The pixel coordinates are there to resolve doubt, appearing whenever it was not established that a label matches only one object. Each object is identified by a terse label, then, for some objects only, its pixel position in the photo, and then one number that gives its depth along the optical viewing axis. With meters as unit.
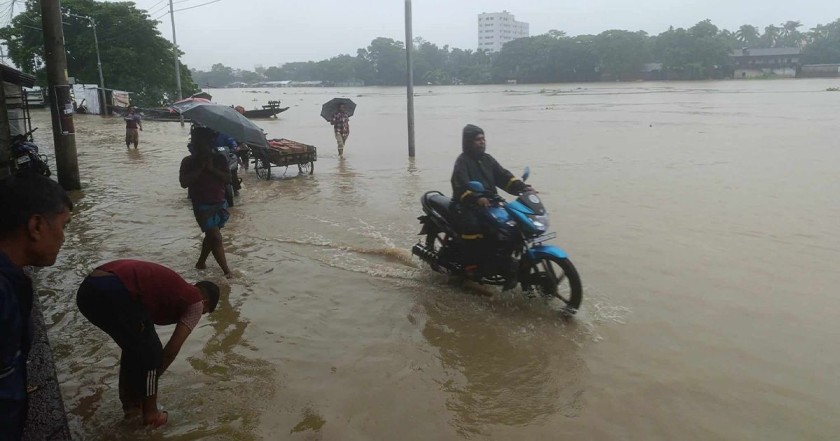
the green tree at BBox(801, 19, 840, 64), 92.31
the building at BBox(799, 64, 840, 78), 86.12
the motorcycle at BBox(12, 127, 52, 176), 9.95
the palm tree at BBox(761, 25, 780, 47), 122.31
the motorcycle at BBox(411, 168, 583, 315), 5.09
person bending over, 2.92
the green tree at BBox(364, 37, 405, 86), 126.38
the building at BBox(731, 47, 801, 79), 91.31
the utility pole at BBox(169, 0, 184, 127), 35.63
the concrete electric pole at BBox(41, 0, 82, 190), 10.31
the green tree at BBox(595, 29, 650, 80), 95.62
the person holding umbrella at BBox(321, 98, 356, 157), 16.66
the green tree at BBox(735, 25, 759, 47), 123.12
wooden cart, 12.95
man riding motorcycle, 5.40
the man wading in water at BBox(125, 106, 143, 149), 19.45
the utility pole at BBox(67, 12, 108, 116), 39.72
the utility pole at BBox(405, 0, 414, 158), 16.08
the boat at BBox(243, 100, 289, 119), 40.45
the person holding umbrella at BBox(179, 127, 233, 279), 5.78
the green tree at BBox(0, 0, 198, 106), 43.38
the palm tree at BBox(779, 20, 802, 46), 117.06
